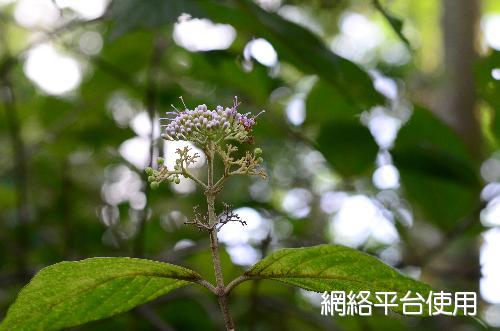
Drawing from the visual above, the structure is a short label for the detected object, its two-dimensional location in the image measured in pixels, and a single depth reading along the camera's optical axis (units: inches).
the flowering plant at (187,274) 15.4
